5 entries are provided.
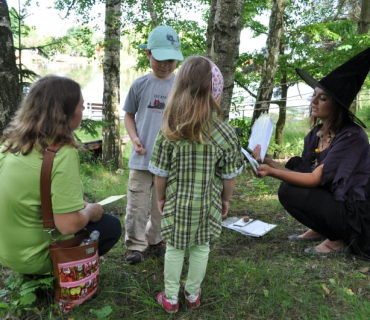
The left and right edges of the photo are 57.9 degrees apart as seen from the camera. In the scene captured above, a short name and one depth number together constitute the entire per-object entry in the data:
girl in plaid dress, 1.83
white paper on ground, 3.12
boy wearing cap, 2.52
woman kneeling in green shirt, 1.74
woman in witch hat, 2.47
